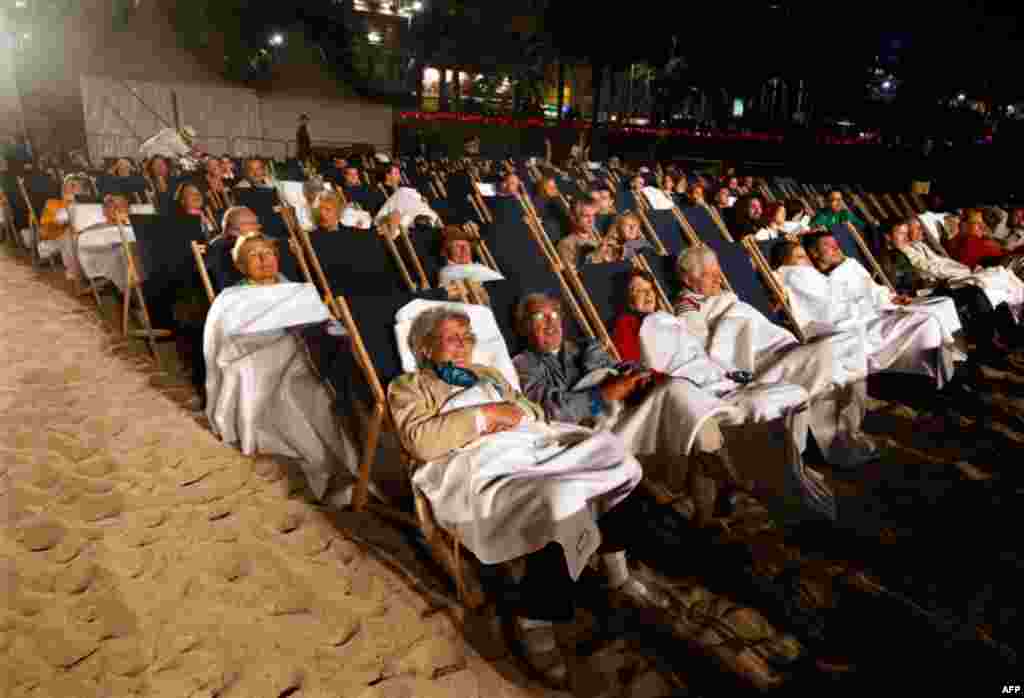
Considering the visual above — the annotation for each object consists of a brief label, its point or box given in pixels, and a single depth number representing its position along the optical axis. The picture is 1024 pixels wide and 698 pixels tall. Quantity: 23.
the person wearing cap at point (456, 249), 4.01
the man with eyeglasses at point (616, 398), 2.53
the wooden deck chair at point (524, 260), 3.21
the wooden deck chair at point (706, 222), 5.41
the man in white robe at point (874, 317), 4.02
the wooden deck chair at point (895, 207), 8.48
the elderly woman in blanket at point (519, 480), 1.96
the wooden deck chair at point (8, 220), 7.76
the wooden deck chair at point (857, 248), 4.98
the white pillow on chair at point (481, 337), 2.71
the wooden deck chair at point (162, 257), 4.31
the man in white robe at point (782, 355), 3.27
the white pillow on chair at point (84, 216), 5.49
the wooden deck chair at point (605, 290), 3.37
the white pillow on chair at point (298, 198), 6.38
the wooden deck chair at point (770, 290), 3.85
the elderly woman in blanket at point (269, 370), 3.04
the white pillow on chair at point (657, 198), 7.64
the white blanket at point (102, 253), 4.96
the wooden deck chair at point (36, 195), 6.66
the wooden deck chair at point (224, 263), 3.51
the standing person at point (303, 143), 14.19
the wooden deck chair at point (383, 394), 2.23
